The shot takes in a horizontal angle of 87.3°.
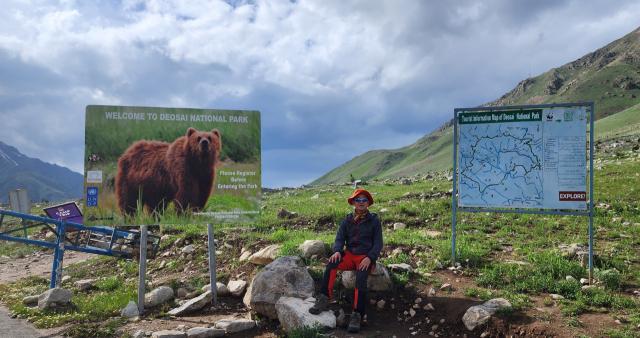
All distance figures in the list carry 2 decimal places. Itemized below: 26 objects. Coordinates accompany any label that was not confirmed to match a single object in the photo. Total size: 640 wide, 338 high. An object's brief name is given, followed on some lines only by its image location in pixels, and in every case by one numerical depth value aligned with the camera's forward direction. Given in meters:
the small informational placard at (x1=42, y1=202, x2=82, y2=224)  11.75
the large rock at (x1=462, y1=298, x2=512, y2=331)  5.45
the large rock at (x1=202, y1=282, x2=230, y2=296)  7.58
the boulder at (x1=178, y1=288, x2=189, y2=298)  7.95
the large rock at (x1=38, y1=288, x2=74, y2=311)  7.81
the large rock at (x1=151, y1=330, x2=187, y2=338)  5.63
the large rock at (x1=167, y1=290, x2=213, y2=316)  6.93
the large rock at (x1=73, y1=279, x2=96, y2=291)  9.92
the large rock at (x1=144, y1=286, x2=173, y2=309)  7.50
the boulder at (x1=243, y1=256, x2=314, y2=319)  6.39
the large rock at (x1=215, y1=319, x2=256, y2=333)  5.93
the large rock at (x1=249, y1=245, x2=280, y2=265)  8.15
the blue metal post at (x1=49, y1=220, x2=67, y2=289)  8.66
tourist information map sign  7.34
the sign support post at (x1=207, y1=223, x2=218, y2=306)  7.21
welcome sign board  7.09
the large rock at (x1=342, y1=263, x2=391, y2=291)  6.62
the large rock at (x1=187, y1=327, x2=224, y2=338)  5.72
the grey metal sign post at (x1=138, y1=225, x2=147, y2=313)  7.14
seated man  5.88
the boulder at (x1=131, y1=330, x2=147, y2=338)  5.87
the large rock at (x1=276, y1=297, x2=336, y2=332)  5.56
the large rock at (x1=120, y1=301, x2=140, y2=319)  7.04
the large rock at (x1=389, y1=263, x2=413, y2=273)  7.09
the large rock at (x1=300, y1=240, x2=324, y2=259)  8.05
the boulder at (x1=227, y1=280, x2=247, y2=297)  7.49
